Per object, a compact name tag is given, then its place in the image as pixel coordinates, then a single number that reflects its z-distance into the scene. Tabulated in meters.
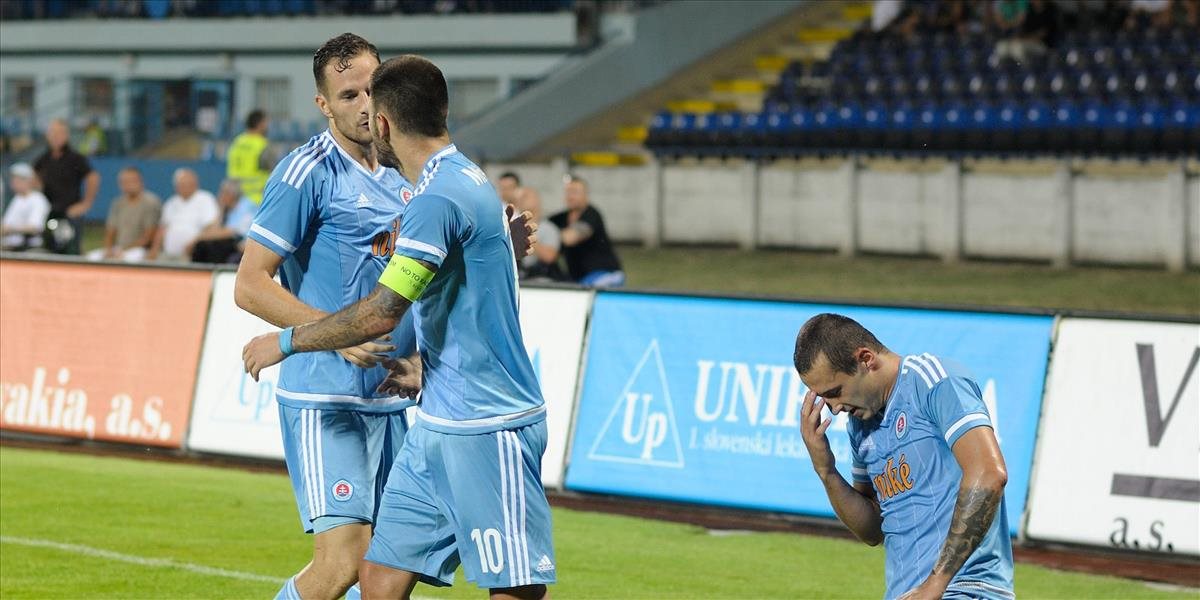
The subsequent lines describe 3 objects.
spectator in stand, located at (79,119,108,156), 37.94
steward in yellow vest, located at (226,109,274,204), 22.20
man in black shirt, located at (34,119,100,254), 23.02
